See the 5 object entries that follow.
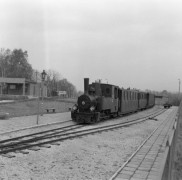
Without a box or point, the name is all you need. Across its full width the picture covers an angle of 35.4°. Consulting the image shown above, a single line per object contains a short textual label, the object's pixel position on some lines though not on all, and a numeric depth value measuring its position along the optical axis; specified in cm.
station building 4595
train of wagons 1919
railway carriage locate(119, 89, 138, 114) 2542
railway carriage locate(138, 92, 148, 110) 3688
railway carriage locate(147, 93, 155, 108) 4778
